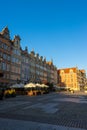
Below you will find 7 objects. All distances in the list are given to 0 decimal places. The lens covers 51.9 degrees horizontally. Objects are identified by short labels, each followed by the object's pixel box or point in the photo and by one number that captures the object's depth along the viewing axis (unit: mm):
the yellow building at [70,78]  65722
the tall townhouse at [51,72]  51009
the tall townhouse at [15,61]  30722
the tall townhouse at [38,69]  41993
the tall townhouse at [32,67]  39137
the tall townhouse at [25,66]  35108
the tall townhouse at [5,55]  27644
